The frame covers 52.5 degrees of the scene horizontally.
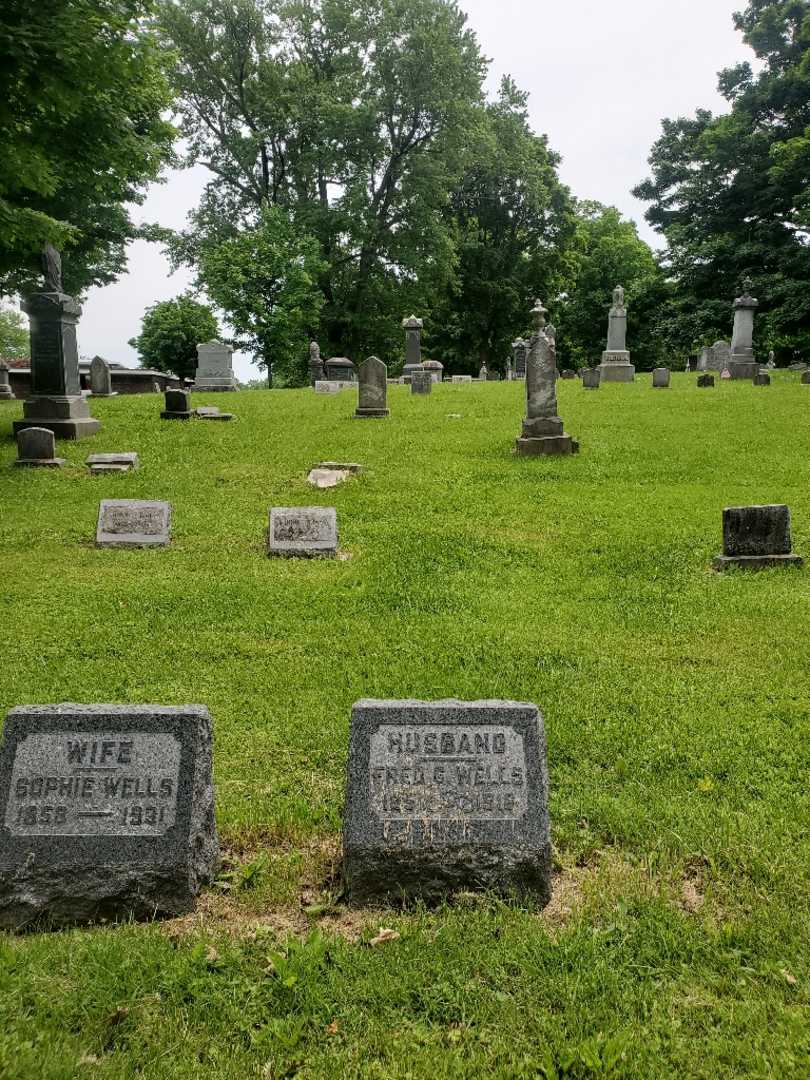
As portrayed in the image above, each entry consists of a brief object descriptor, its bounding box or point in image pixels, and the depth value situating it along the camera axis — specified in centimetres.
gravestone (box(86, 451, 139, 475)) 1376
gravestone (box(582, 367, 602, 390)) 2572
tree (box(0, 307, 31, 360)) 7019
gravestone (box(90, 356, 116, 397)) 2469
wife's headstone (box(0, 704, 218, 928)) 347
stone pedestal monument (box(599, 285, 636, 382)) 2764
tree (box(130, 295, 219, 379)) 3709
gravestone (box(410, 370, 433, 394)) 2514
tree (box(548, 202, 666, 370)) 4975
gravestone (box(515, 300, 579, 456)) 1438
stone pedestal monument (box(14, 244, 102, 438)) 1656
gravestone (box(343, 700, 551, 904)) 354
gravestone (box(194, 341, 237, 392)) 2886
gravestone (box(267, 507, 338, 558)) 955
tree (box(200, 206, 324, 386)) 3403
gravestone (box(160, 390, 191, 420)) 1902
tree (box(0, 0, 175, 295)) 1150
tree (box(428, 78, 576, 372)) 4494
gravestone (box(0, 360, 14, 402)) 2608
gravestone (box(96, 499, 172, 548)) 994
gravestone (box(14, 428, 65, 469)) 1394
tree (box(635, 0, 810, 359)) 3400
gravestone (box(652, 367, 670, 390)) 2533
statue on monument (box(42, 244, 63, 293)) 1675
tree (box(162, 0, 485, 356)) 3644
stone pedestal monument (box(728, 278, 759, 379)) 2794
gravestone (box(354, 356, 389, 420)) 1897
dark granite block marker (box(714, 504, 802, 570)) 848
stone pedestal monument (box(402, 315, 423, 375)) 3150
